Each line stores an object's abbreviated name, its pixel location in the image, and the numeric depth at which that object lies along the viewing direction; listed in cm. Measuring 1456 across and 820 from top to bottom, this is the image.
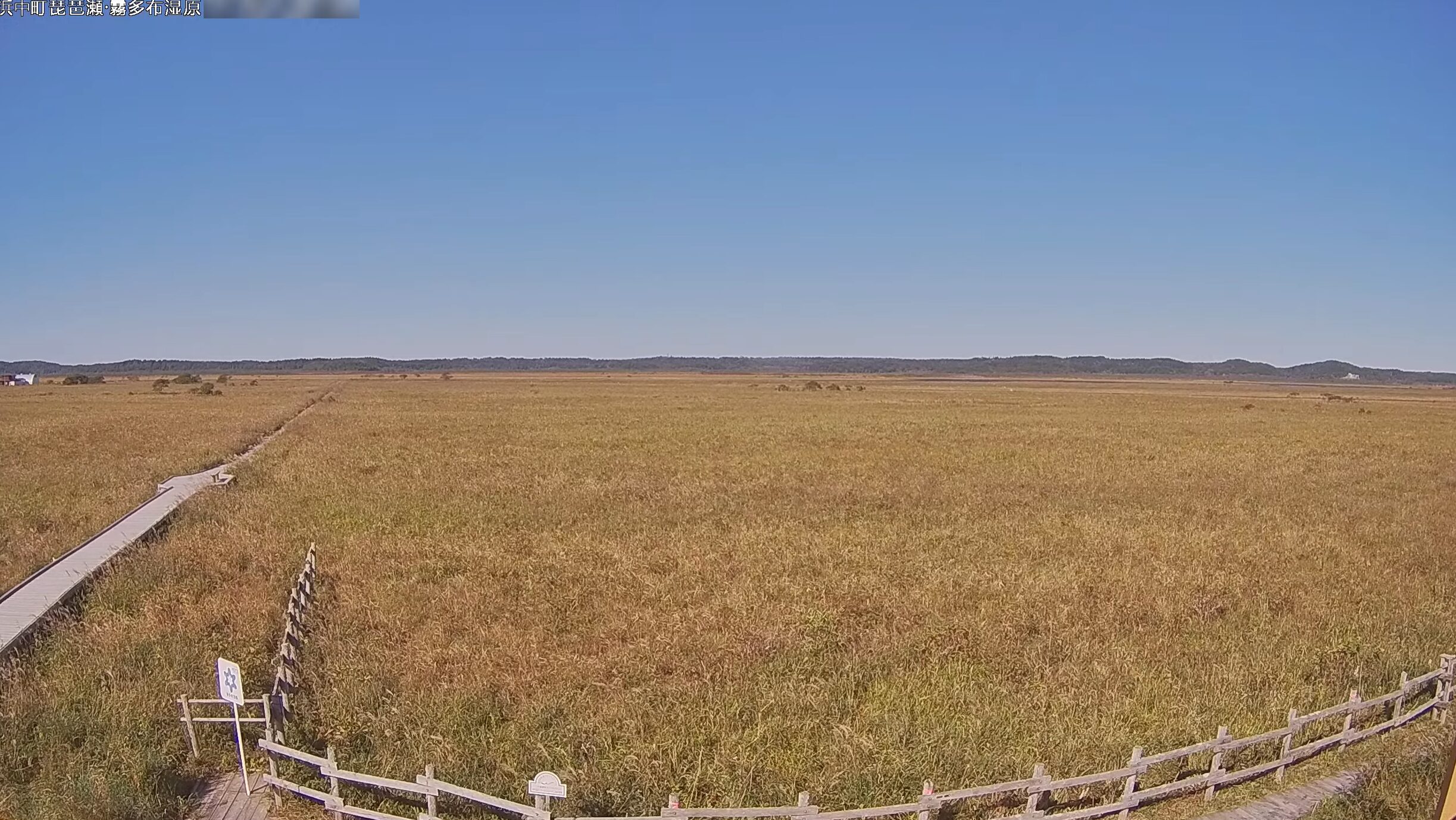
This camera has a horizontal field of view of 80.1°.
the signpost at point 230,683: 800
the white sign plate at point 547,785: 700
